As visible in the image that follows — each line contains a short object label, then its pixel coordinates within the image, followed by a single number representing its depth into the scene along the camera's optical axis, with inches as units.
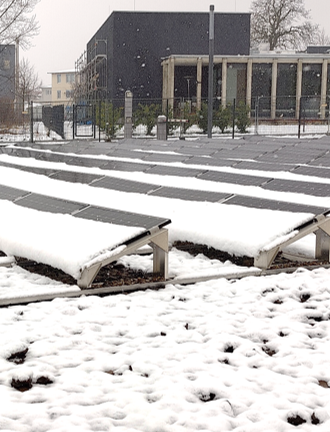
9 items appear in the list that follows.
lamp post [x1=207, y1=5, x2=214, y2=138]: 924.4
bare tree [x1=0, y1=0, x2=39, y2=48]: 1485.0
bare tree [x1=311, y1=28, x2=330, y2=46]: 3529.3
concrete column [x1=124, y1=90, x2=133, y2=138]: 1008.2
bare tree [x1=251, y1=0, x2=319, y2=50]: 2405.3
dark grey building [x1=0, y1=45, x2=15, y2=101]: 2799.7
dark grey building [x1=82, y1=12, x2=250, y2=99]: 1695.4
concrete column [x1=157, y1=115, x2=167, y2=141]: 1016.2
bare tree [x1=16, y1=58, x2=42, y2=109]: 2534.4
